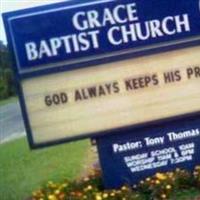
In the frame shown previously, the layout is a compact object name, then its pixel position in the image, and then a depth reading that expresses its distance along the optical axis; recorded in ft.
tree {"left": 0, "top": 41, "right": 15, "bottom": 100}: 165.66
